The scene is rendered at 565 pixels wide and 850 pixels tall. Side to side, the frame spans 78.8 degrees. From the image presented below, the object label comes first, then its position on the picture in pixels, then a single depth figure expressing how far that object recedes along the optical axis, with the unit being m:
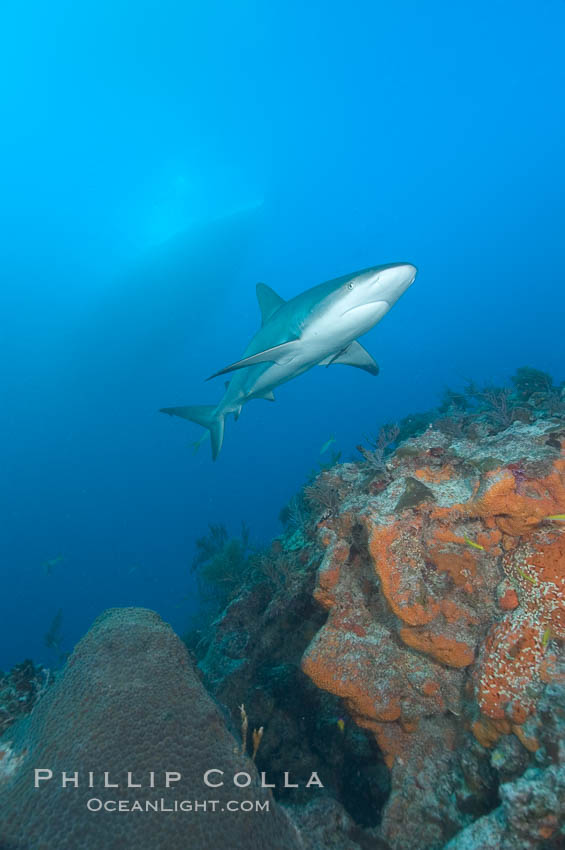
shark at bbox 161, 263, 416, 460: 4.31
